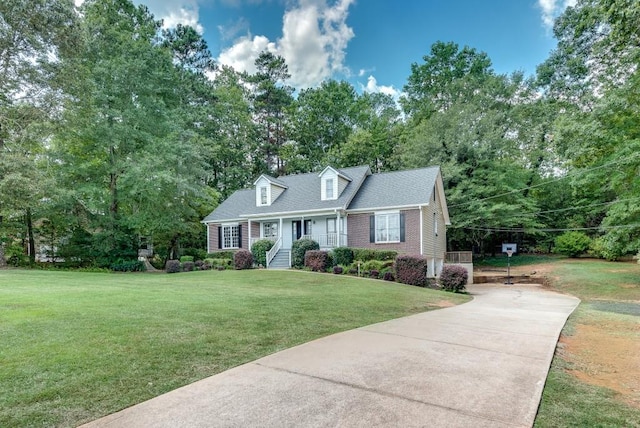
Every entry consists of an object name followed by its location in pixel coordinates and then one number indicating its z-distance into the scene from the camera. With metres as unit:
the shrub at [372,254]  17.84
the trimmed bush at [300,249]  19.53
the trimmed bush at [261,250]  20.95
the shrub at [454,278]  14.12
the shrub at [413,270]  14.77
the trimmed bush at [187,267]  20.55
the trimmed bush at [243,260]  19.85
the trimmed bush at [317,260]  18.02
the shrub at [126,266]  20.53
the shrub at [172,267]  19.98
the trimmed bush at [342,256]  18.36
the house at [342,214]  19.09
